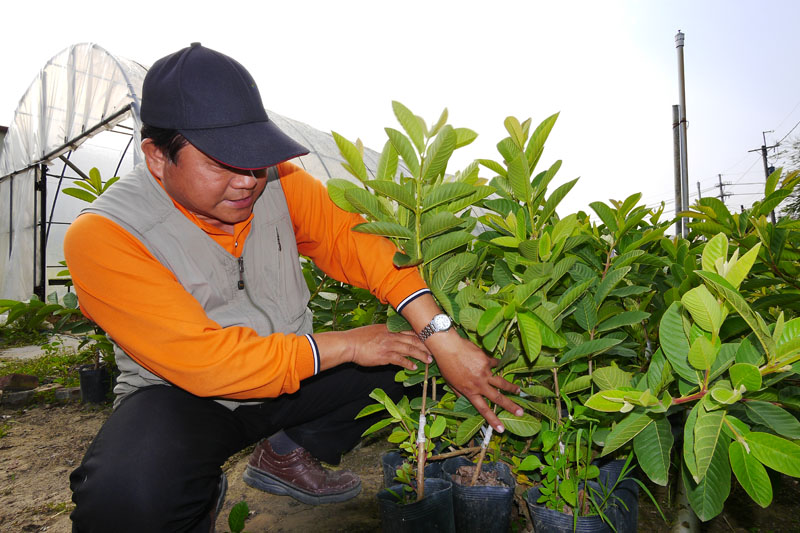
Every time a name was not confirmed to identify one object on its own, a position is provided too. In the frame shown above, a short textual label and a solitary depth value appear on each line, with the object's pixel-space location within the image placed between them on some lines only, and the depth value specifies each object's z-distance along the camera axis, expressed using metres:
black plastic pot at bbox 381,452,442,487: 1.54
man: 1.22
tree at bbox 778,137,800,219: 28.08
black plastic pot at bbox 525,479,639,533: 1.17
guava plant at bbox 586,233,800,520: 0.65
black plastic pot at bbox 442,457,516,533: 1.34
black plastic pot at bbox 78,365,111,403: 3.91
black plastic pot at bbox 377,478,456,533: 1.24
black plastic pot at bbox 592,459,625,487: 1.32
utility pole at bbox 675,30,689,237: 12.06
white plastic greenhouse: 6.68
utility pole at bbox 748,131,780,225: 29.78
